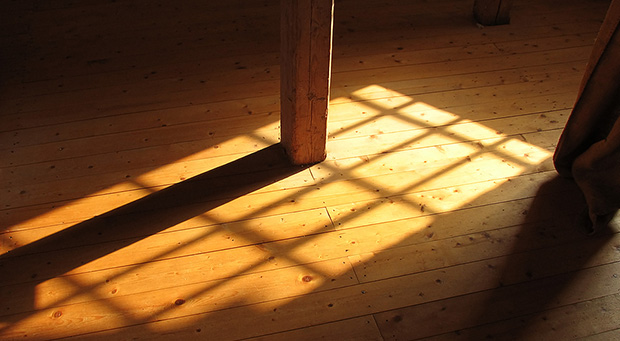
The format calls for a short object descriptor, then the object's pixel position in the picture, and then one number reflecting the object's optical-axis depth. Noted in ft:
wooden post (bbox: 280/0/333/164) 7.60
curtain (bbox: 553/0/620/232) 7.66
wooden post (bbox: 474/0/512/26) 12.68
